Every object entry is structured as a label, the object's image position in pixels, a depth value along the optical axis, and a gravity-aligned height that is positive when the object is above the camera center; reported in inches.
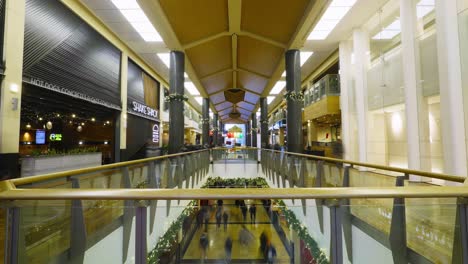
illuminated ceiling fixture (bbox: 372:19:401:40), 303.7 +136.9
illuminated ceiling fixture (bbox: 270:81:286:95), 624.4 +145.4
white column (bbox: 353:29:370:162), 369.1 +78.0
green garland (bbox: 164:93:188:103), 325.6 +60.2
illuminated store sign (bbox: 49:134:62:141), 539.8 +19.4
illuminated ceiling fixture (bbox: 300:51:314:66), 442.9 +156.4
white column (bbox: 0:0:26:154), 205.5 +55.9
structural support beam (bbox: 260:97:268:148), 683.4 +51.8
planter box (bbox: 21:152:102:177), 238.8 -18.3
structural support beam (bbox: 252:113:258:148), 958.7 +54.7
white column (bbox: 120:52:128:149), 423.8 +82.0
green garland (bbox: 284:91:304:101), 321.3 +59.1
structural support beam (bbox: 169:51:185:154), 329.1 +51.8
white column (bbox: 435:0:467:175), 194.2 +39.8
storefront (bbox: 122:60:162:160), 462.0 +60.3
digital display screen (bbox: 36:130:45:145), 507.8 +18.7
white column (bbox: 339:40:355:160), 399.2 +86.3
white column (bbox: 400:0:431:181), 249.1 +45.6
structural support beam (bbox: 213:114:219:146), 1011.1 +60.9
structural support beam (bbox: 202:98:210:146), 666.2 +56.4
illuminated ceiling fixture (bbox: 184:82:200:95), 616.3 +144.6
